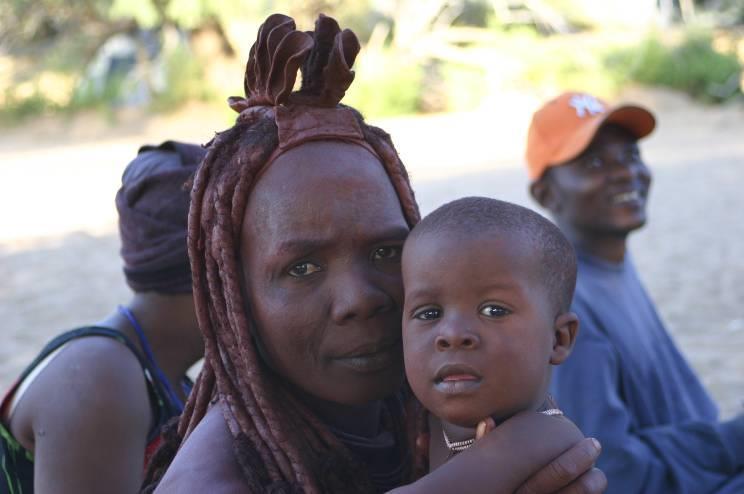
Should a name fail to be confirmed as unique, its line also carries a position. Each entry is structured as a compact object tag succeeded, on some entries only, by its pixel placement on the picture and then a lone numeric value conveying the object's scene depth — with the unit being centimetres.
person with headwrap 235
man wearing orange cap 307
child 176
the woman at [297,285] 181
